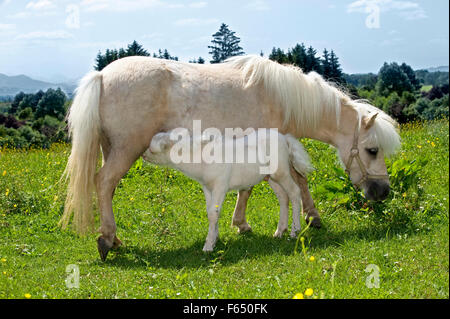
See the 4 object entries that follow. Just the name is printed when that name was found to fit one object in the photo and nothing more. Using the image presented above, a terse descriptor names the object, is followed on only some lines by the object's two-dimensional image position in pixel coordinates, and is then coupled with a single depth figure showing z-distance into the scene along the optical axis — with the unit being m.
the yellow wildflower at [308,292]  3.49
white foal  5.32
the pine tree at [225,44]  14.88
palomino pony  5.44
